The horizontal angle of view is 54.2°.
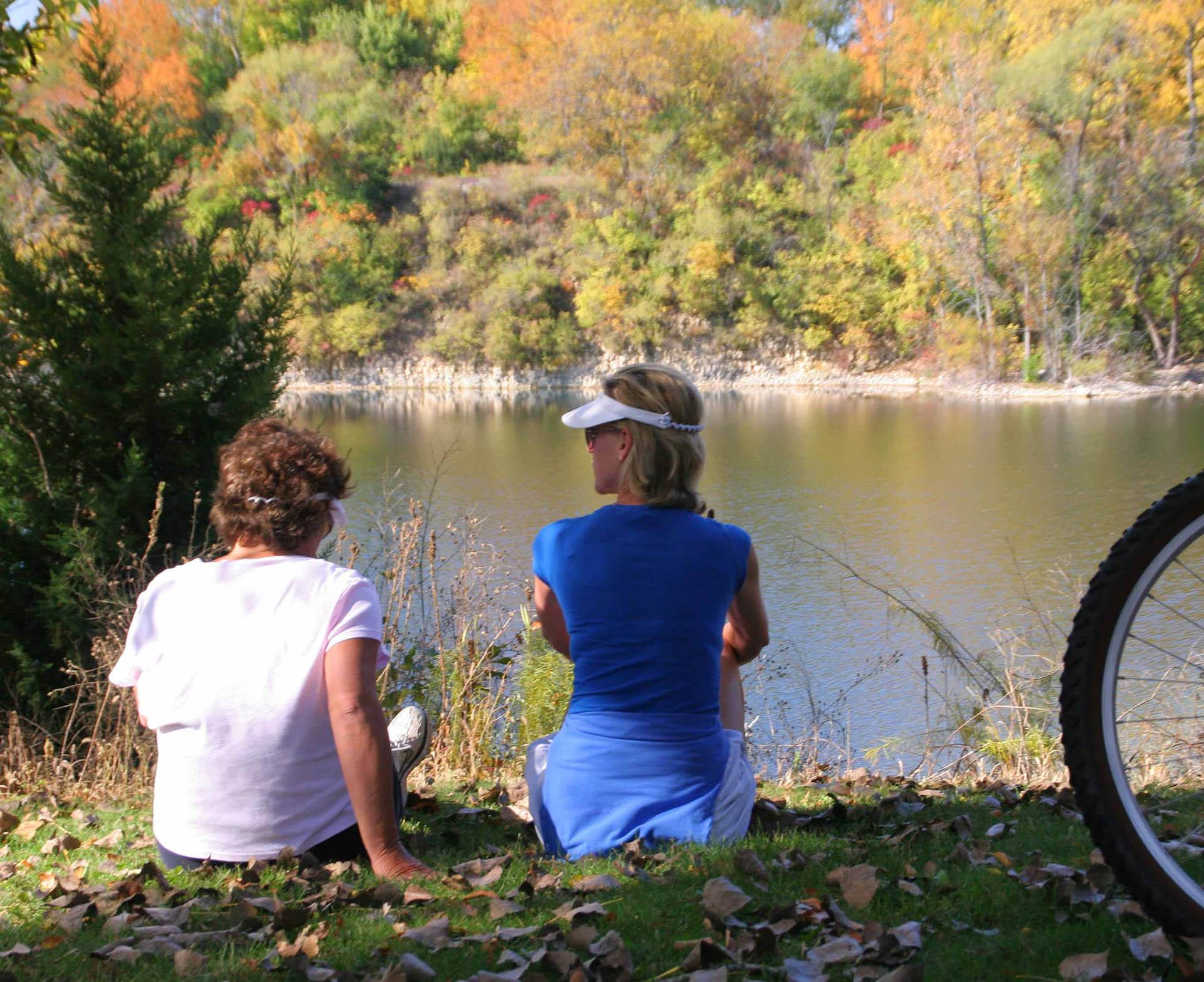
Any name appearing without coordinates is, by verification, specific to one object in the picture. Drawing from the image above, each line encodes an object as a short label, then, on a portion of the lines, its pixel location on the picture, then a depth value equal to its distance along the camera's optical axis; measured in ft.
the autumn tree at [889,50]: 159.84
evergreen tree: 19.42
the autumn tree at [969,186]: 116.67
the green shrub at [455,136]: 184.44
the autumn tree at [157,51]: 192.44
